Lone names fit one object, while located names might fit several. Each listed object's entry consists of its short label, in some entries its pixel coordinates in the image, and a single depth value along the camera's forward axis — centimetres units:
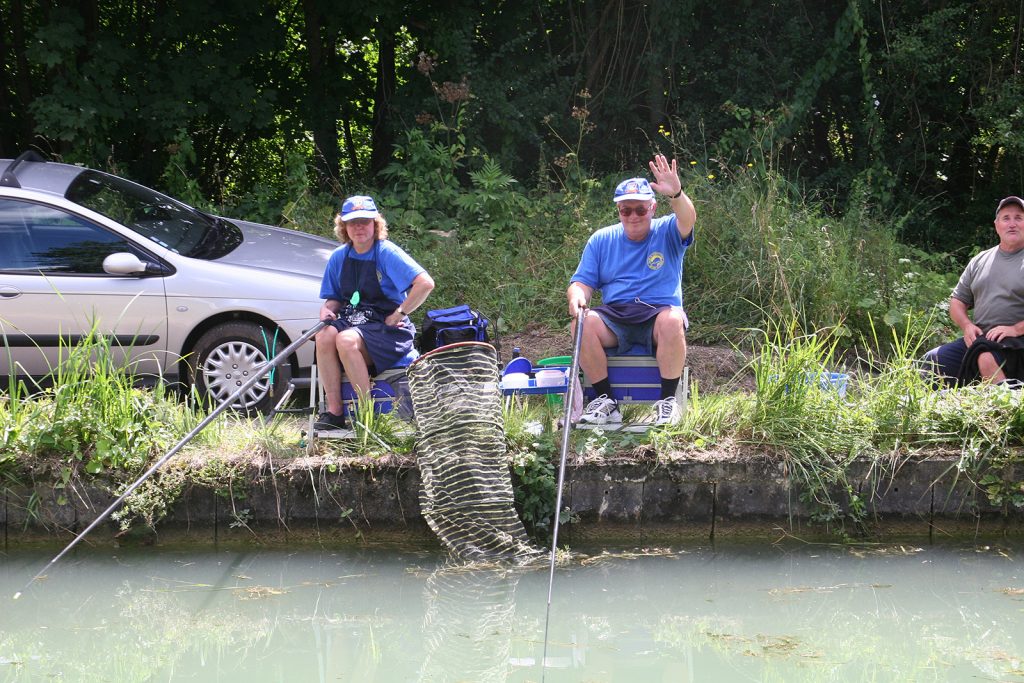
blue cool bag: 1232
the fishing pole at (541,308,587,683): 1051
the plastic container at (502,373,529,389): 1320
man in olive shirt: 1273
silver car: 1439
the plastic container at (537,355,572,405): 1387
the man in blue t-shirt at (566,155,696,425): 1225
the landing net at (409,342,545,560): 1130
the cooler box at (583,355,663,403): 1256
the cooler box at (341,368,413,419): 1262
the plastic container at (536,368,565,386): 1310
